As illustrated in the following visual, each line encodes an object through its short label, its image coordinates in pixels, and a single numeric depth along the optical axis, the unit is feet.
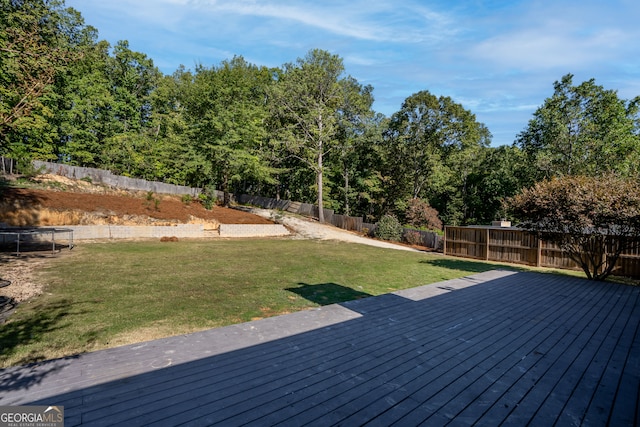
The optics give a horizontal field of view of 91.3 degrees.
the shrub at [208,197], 86.63
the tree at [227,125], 97.81
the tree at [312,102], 104.78
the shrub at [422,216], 98.22
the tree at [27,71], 24.23
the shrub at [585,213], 33.40
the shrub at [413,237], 81.00
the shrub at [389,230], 85.15
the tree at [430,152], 114.52
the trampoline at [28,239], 46.47
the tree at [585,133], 82.79
